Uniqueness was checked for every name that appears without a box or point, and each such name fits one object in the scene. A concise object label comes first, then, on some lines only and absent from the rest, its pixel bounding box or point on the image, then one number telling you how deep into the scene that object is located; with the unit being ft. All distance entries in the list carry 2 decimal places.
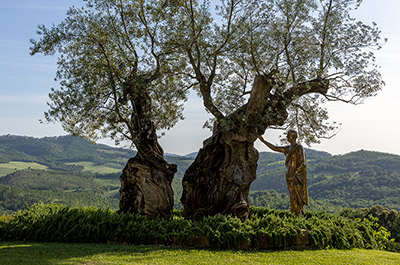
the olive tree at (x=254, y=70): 41.47
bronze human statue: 43.11
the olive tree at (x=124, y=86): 42.19
